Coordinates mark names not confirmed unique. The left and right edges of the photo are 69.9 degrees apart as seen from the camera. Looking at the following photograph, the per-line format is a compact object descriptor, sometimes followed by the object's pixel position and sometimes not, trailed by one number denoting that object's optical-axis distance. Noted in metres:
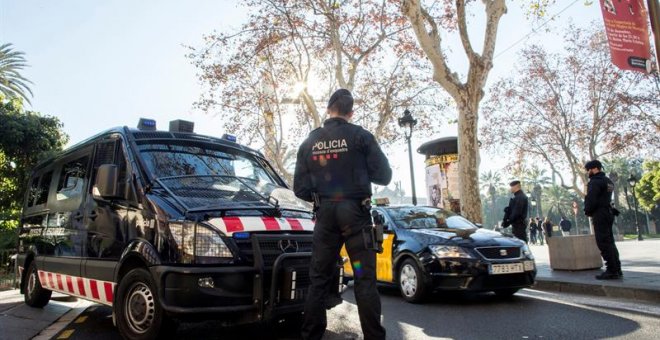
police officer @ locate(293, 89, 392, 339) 3.36
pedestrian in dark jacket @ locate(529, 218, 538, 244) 28.98
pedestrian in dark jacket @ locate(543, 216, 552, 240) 25.15
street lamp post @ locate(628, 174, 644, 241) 28.24
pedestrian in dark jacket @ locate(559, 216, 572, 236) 27.73
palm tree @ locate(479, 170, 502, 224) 117.50
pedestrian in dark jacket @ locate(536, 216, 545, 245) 29.68
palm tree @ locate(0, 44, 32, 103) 29.08
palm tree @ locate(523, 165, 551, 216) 96.66
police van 3.58
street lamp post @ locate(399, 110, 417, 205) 14.88
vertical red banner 6.91
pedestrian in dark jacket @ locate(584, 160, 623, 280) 7.26
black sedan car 6.09
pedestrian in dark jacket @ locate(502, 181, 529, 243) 9.34
